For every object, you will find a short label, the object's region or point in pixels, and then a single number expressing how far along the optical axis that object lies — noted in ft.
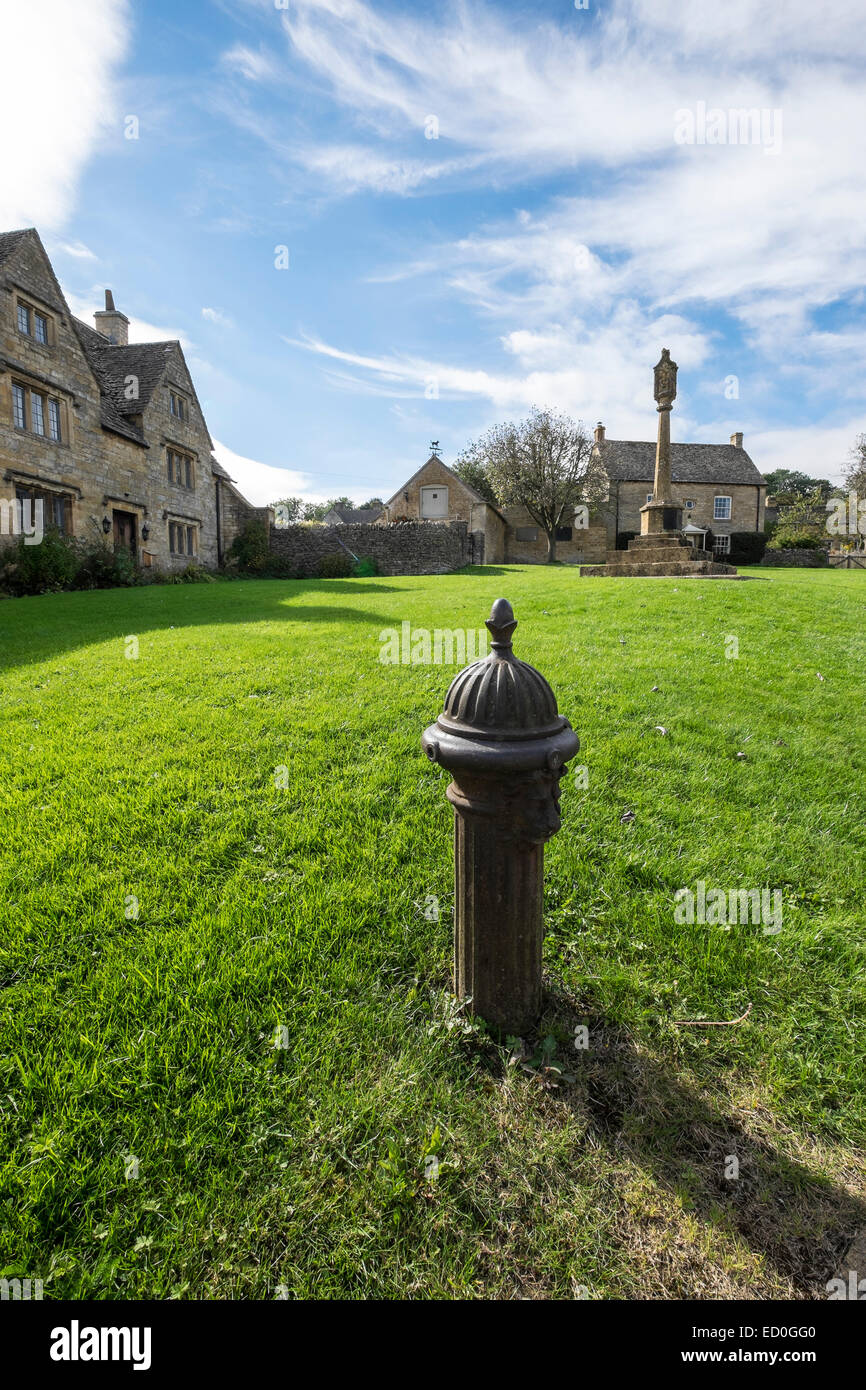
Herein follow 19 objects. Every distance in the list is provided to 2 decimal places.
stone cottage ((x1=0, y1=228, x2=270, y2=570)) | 52.13
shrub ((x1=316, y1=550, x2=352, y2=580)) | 88.02
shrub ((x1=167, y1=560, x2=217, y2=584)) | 73.67
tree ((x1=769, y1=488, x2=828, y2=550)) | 116.47
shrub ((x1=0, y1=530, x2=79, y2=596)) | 50.01
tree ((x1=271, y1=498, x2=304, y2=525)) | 238.80
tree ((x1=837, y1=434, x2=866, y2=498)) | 123.59
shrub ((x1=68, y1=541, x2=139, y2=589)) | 58.44
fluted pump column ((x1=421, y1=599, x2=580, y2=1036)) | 6.74
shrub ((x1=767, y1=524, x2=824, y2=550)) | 115.96
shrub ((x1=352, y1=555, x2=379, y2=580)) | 88.22
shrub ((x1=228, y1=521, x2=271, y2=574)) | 88.17
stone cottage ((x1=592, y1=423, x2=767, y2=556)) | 131.34
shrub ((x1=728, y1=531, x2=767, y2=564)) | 123.34
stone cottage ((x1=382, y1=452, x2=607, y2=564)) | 112.85
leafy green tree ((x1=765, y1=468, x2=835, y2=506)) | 289.12
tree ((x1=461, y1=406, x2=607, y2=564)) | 120.88
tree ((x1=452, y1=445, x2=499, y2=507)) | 153.24
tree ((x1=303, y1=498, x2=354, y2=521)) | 253.12
